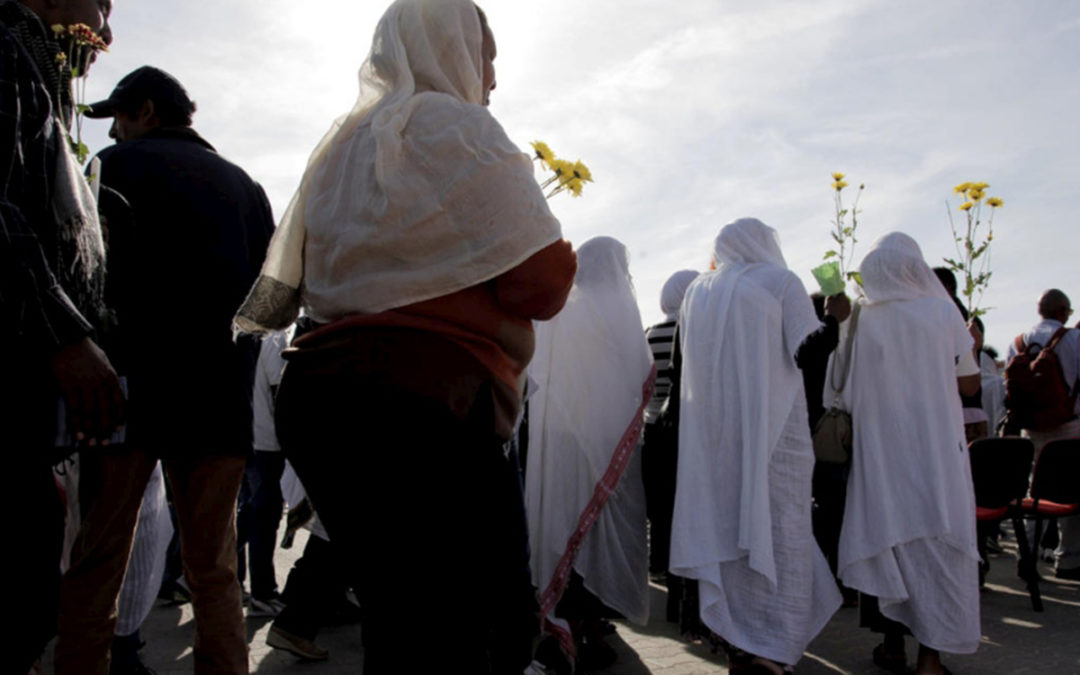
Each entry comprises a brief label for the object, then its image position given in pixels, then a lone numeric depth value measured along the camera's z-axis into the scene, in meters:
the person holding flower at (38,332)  1.62
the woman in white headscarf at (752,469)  3.90
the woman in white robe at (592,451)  4.57
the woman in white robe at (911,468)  4.15
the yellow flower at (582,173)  3.65
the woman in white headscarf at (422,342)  1.64
